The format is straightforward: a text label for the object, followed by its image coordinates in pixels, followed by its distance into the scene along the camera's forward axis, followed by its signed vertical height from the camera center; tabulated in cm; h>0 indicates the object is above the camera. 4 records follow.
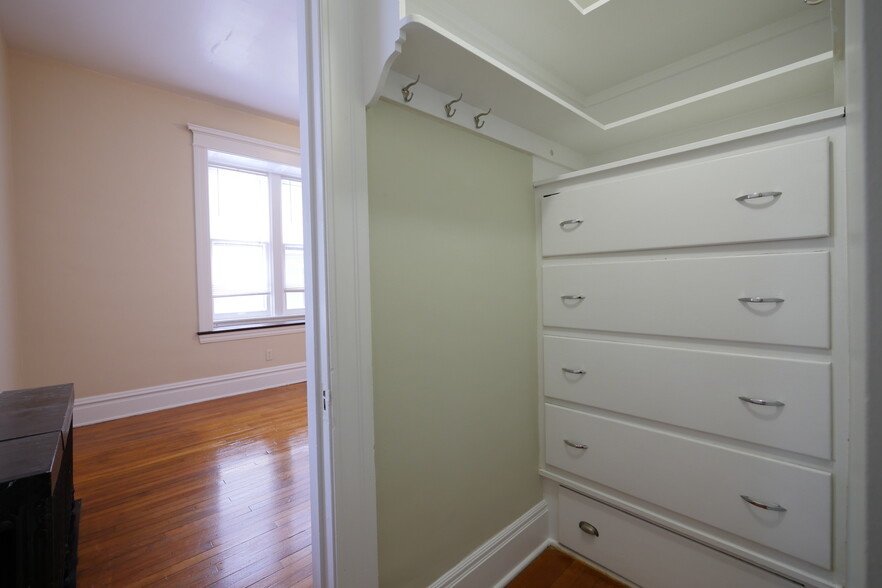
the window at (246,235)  337 +61
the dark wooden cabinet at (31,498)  71 -41
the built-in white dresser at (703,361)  91 -24
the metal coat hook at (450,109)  113 +58
